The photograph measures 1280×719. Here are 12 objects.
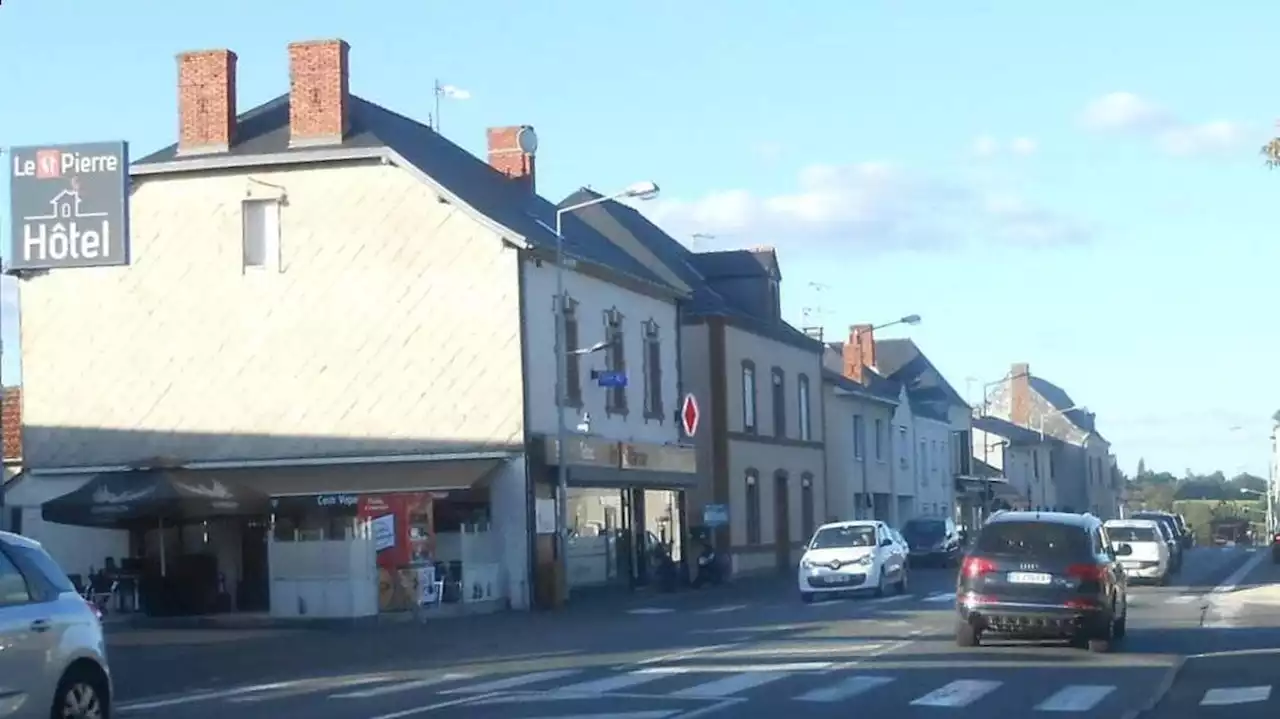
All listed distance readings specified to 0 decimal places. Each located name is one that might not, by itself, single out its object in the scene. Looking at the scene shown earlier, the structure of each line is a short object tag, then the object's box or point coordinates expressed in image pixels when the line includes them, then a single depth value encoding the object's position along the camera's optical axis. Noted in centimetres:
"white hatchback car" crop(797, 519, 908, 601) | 4034
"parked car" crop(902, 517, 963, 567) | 6247
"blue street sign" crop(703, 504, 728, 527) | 5044
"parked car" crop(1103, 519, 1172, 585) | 4519
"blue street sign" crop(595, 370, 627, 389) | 4203
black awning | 3559
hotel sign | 2581
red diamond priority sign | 5103
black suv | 2344
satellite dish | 5019
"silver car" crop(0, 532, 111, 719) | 1353
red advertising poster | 3519
